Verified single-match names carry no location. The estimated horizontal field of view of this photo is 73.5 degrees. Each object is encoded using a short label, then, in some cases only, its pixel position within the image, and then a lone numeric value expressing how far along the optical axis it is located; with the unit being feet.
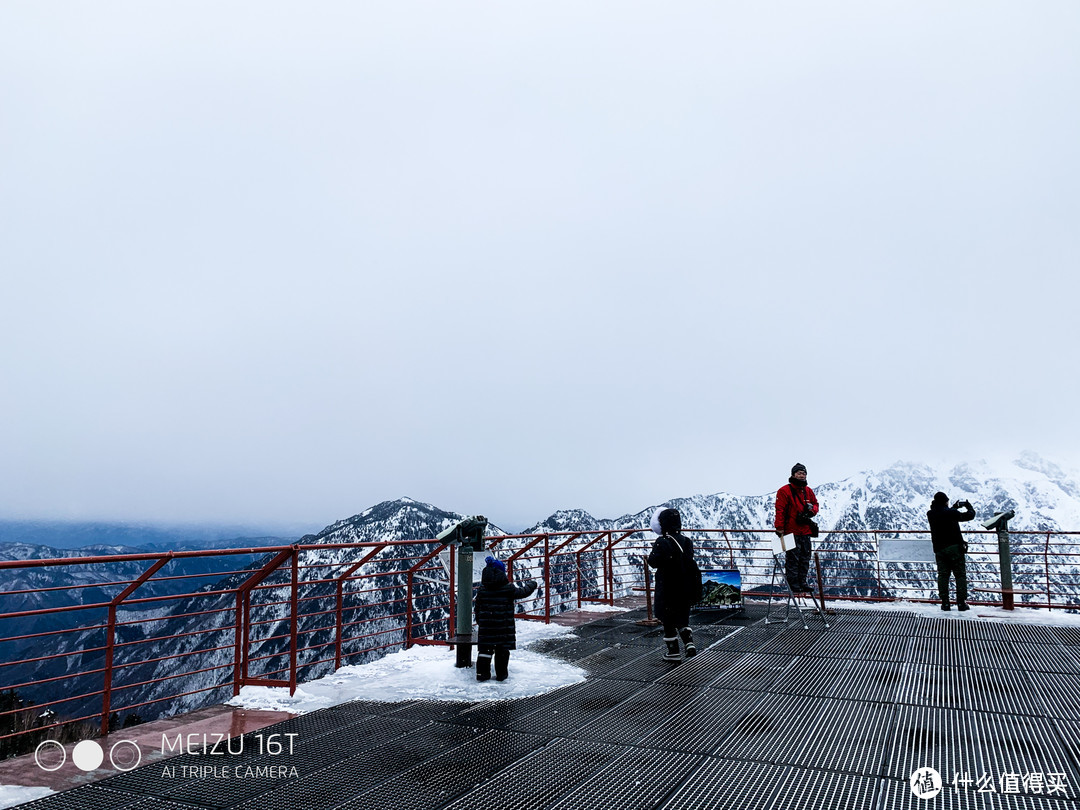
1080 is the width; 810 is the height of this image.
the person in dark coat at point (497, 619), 23.70
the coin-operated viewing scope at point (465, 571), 25.93
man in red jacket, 33.76
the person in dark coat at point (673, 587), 26.66
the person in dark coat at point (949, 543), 37.47
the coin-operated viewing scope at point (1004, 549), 37.83
